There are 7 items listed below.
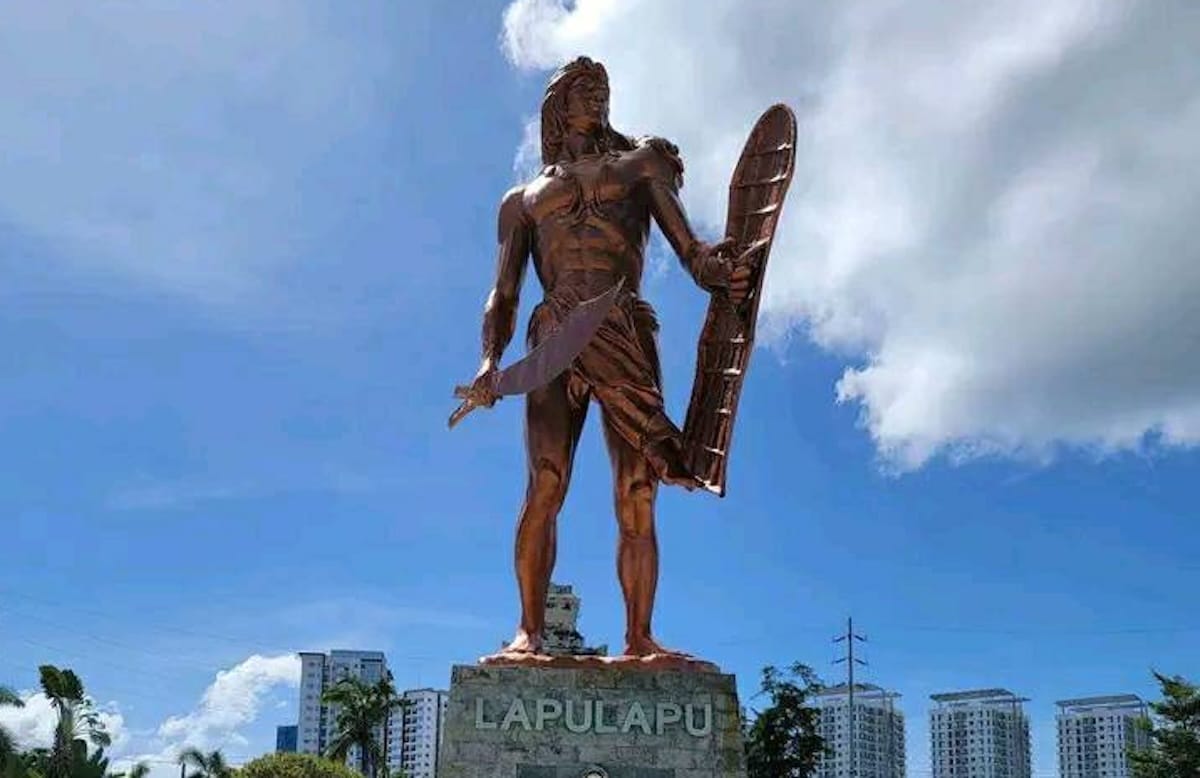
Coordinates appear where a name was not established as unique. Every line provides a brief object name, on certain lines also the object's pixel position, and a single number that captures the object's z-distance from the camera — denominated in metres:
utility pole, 40.20
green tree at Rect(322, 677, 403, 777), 42.56
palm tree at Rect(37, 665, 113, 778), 30.06
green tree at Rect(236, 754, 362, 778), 30.72
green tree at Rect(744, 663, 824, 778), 34.50
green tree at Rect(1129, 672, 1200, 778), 26.56
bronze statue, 8.57
